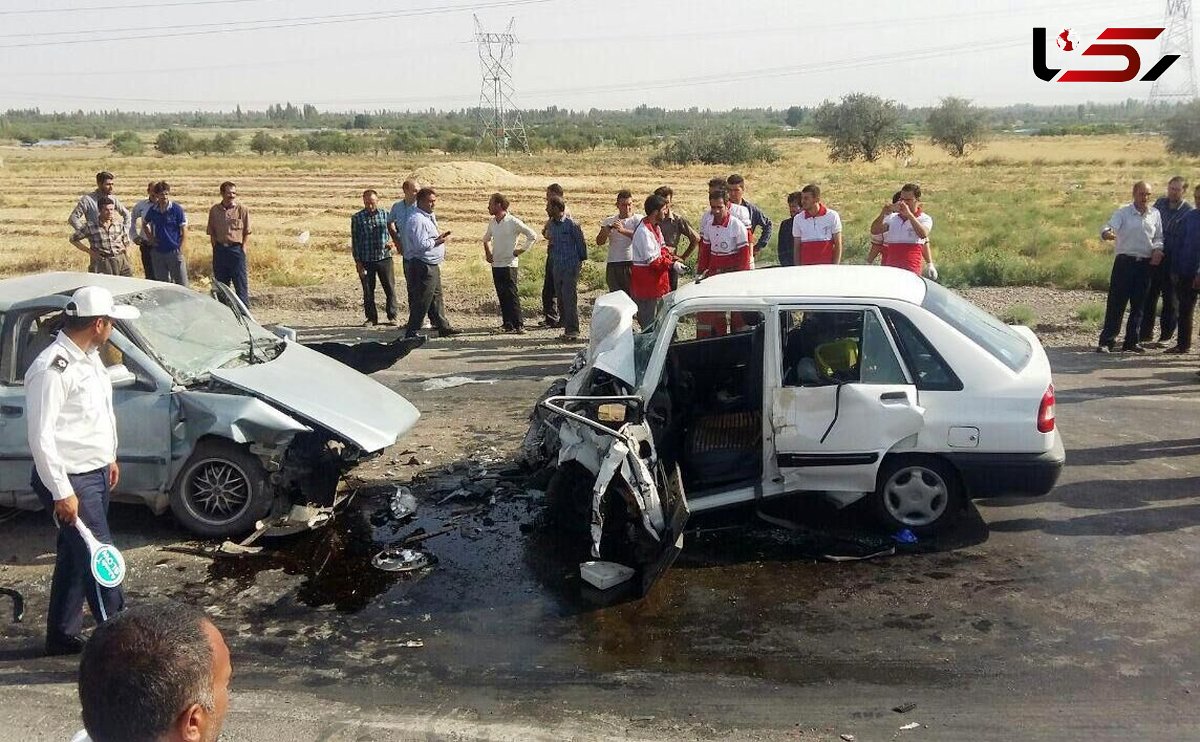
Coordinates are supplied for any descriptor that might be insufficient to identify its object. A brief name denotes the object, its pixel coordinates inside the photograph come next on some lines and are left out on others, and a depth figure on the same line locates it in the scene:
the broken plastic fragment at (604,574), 5.94
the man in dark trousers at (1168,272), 11.23
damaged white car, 6.16
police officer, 4.90
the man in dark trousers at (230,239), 13.15
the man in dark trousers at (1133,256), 11.20
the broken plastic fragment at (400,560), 6.39
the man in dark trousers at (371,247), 13.97
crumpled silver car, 6.64
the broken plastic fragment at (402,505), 7.18
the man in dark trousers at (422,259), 13.00
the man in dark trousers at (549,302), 13.73
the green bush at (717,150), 63.78
